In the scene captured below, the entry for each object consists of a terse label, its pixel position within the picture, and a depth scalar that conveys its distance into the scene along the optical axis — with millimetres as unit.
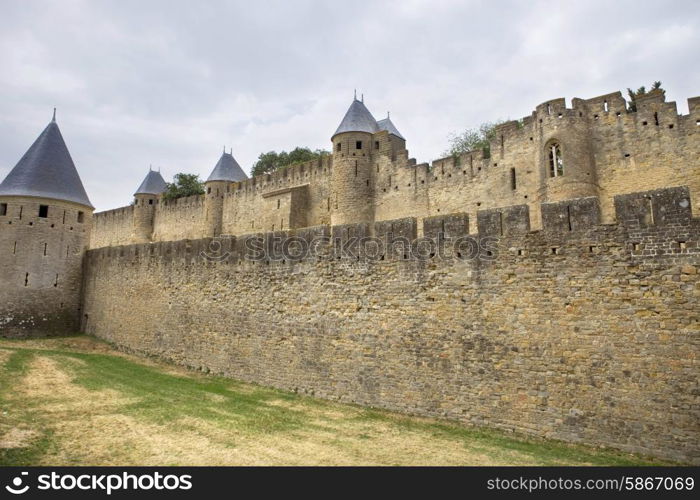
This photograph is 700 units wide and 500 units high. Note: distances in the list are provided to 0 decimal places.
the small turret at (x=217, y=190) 34031
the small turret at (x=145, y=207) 38906
